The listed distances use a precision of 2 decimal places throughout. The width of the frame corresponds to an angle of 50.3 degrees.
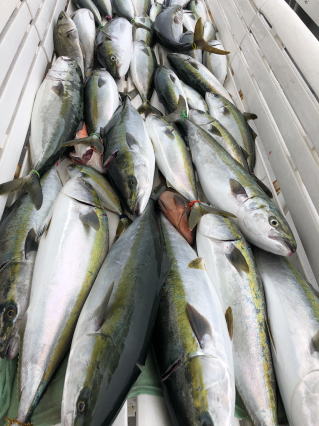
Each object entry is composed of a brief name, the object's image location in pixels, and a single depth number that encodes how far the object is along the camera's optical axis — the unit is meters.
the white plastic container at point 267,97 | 1.44
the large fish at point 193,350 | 0.84
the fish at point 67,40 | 2.19
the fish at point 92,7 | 2.62
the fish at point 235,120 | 1.91
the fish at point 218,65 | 2.48
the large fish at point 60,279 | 0.94
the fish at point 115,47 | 2.19
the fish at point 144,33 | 2.57
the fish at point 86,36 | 2.31
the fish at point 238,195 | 1.29
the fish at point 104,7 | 2.73
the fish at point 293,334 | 0.92
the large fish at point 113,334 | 0.82
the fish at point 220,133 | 1.79
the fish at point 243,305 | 0.97
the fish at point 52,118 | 1.39
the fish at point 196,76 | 2.26
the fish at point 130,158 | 1.41
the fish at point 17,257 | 1.00
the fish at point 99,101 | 1.81
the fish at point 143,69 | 2.21
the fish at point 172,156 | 1.58
